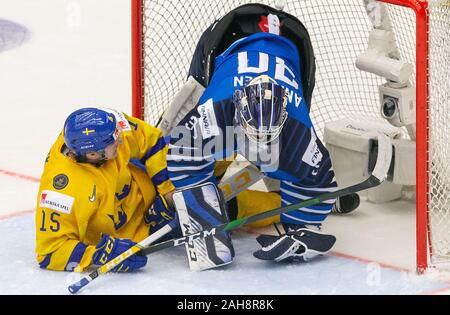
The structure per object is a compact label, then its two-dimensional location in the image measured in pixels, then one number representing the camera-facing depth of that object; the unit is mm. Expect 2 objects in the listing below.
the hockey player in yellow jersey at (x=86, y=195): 8266
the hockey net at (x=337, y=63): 8266
